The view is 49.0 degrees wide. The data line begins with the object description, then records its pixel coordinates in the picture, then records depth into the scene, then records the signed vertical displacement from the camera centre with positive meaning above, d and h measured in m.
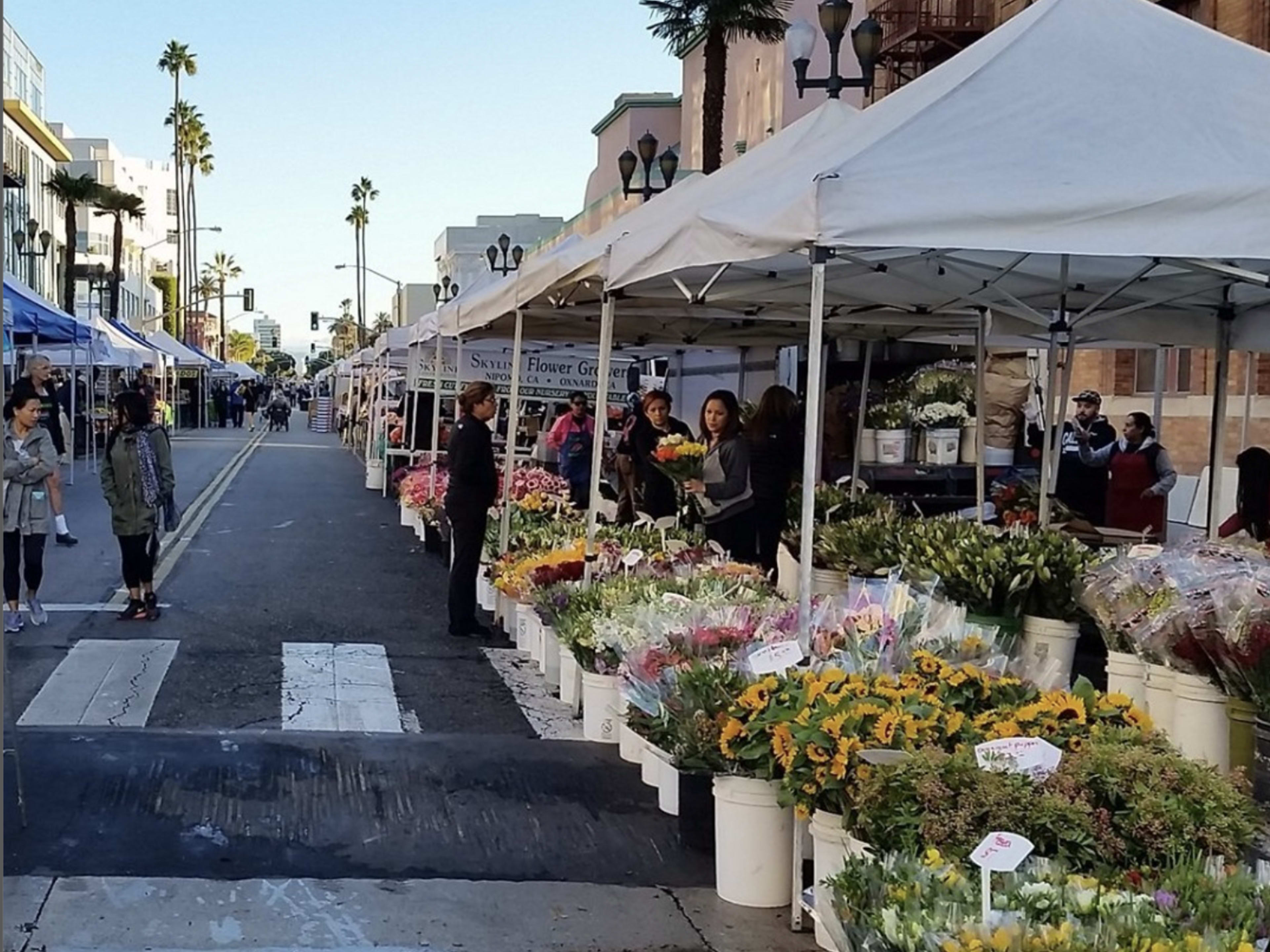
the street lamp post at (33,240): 36.41 +3.70
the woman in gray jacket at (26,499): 9.68 -0.91
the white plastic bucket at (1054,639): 6.17 -1.03
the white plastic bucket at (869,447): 12.55 -0.41
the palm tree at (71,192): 52.66 +6.79
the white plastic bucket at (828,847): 4.28 -1.39
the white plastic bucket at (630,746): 6.40 -1.65
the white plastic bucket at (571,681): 7.61 -1.61
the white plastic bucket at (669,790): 5.71 -1.65
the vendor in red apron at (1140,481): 11.08 -0.55
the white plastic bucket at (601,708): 6.76 -1.56
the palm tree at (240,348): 167.50 +3.46
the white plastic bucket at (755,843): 4.77 -1.54
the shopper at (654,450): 12.10 -0.52
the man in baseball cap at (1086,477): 12.04 -0.59
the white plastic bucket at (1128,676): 5.56 -1.07
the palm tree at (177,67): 77.56 +17.17
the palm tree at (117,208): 58.56 +7.25
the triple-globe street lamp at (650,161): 14.04 +2.39
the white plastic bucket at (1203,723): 4.96 -1.11
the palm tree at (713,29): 22.66 +6.10
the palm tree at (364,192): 106.50 +14.49
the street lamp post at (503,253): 19.02 +1.96
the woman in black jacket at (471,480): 9.73 -0.66
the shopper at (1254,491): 9.92 -0.54
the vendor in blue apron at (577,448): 16.14 -0.68
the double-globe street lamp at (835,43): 9.40 +2.53
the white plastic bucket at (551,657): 8.25 -1.60
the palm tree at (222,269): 135.00 +10.49
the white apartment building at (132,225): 94.62 +11.63
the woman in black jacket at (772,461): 9.30 -0.43
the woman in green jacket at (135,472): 9.81 -0.70
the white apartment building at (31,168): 57.41 +9.12
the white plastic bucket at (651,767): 5.99 -1.65
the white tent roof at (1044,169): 4.89 +0.87
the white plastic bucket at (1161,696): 5.20 -1.08
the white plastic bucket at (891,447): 12.38 -0.40
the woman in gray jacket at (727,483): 9.23 -0.59
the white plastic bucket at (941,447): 12.29 -0.38
